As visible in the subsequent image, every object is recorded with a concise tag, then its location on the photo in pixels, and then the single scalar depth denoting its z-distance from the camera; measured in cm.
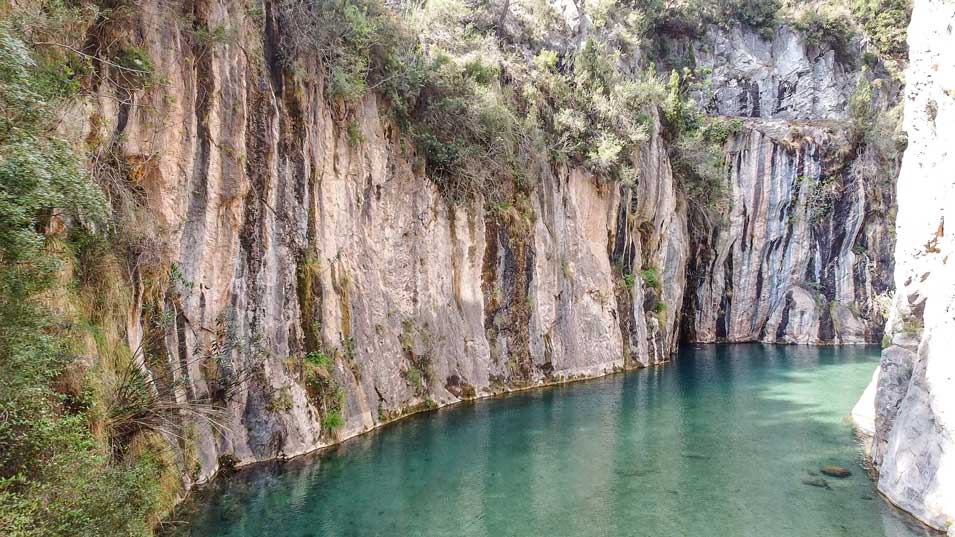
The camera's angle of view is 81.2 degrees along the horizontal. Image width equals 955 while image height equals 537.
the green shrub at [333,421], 1182
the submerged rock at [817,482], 1023
